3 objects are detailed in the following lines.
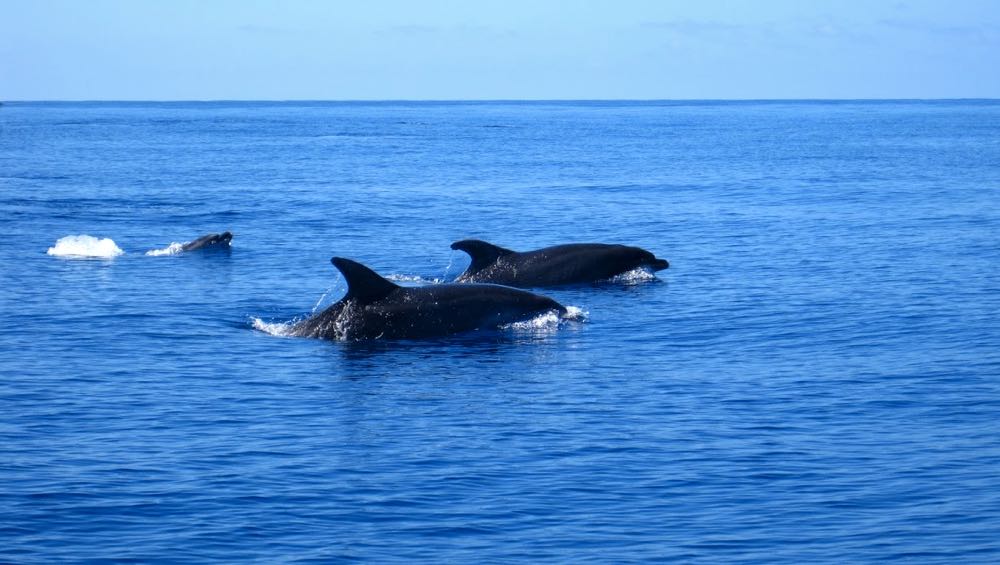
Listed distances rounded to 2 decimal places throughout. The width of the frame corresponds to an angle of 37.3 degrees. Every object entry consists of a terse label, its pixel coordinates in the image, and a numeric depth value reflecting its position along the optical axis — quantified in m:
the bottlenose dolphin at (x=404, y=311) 24.14
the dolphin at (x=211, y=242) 39.12
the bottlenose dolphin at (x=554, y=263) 30.58
